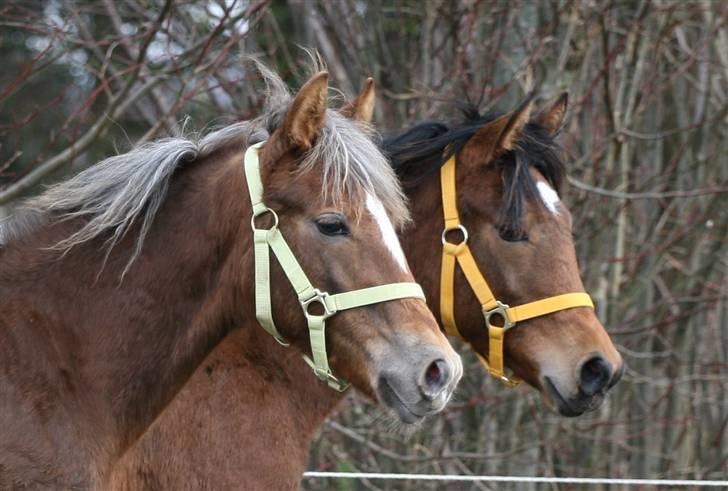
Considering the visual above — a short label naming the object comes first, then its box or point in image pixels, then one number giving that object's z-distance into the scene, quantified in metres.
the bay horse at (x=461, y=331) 7.67
